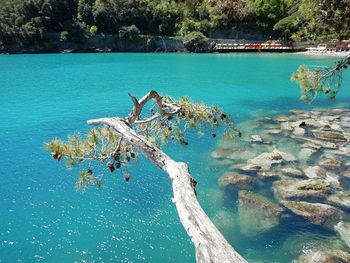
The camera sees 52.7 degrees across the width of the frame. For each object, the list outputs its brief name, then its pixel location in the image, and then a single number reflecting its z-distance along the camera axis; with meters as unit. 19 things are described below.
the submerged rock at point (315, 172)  14.30
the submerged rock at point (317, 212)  11.13
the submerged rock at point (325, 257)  9.27
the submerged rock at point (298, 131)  19.94
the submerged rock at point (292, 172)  14.45
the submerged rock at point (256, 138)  18.95
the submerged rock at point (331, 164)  15.12
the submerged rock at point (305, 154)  16.30
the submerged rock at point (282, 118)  23.23
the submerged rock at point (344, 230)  10.31
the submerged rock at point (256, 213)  11.02
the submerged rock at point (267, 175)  14.17
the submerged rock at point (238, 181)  13.57
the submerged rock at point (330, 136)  18.77
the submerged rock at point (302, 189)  12.47
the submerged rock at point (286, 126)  21.12
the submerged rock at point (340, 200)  11.93
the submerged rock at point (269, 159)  15.41
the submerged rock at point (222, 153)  16.83
